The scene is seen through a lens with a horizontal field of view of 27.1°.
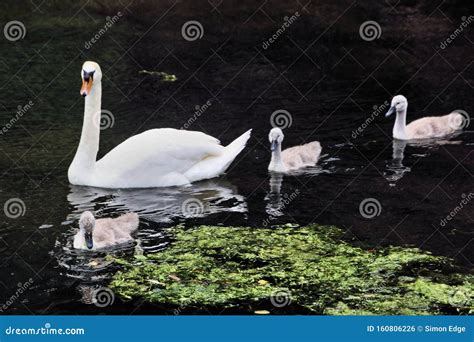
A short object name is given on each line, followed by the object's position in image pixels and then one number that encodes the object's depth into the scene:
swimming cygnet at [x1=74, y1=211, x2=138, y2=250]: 11.13
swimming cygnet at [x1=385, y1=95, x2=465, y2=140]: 15.62
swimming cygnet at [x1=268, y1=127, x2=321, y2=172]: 14.16
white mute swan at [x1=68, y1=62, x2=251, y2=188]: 13.47
